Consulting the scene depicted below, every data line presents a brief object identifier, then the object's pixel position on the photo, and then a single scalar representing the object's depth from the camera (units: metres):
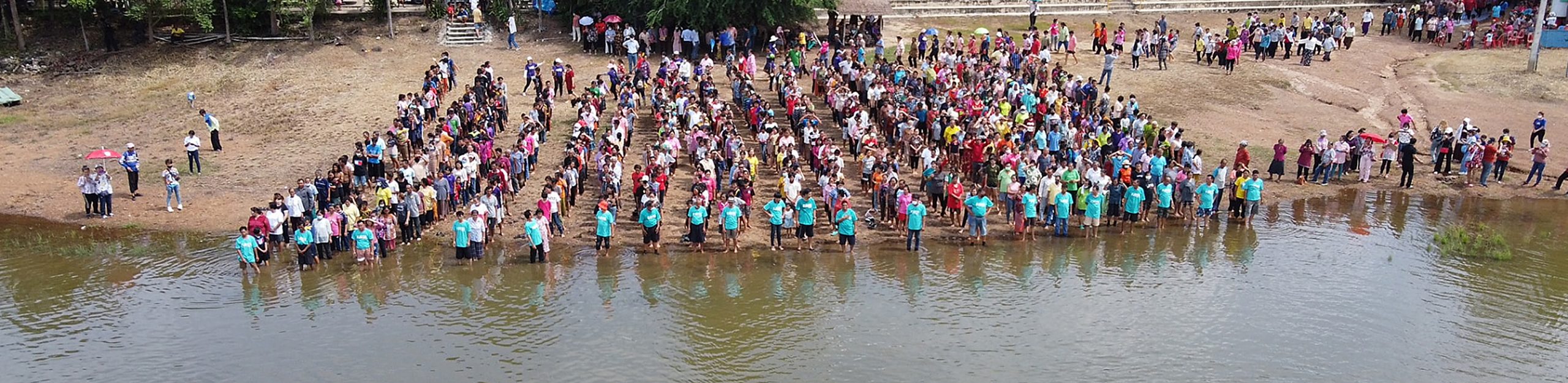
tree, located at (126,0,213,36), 33.78
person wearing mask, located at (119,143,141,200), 22.59
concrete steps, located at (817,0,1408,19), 39.84
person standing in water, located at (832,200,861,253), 18.92
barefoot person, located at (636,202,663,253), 19.03
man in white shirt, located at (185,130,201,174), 24.22
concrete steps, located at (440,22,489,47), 35.84
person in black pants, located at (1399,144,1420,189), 23.45
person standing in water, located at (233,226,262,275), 17.95
